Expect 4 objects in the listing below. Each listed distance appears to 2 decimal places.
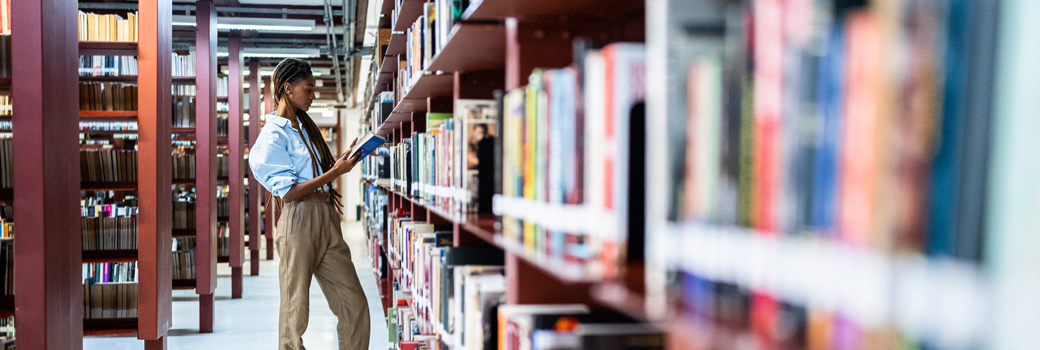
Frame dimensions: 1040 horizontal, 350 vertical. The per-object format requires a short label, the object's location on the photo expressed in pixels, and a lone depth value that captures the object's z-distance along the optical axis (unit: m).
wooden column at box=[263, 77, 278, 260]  9.05
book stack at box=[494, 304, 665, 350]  0.94
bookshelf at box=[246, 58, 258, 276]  7.52
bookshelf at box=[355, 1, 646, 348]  0.78
